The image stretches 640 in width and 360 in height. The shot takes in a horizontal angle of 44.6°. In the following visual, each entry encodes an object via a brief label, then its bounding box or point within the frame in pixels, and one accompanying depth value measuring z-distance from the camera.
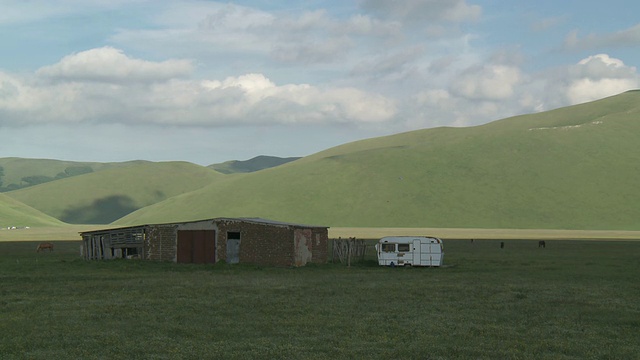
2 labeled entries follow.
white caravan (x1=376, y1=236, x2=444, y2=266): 53.81
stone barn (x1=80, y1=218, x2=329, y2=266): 53.38
